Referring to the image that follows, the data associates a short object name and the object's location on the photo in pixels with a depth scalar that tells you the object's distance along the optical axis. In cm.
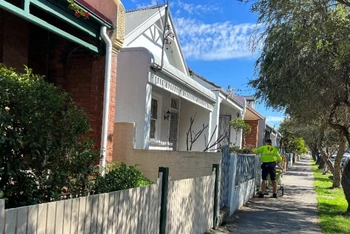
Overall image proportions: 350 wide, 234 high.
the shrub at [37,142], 321
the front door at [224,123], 1832
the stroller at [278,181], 1344
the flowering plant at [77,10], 531
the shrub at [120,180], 471
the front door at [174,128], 1282
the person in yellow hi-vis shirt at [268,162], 1240
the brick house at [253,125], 2275
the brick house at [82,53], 688
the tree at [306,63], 734
